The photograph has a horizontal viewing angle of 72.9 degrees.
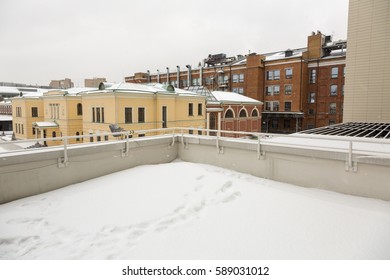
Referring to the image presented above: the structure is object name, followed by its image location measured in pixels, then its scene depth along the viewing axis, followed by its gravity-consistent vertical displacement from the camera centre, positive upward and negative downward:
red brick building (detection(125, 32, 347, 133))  40.31 +5.32
